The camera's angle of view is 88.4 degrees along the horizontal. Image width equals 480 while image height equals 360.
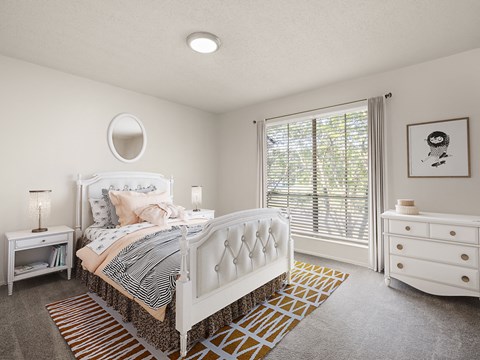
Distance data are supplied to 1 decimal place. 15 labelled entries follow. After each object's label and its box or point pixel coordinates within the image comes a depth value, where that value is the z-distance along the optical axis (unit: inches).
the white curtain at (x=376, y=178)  127.0
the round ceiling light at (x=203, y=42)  94.2
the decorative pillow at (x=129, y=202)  119.3
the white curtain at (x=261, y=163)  176.4
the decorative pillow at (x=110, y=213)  124.3
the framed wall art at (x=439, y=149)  108.8
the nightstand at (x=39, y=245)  100.9
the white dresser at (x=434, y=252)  91.5
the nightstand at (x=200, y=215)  140.1
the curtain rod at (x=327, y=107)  126.8
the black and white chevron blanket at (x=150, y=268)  67.7
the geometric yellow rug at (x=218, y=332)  68.3
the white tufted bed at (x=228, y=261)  65.8
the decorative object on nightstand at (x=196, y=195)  165.8
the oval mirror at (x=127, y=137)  146.8
